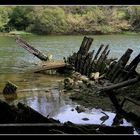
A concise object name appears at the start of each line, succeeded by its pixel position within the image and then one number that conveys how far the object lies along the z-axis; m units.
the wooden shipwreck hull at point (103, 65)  12.47
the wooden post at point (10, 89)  13.22
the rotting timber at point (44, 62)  18.34
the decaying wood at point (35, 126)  5.40
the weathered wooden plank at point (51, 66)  18.28
